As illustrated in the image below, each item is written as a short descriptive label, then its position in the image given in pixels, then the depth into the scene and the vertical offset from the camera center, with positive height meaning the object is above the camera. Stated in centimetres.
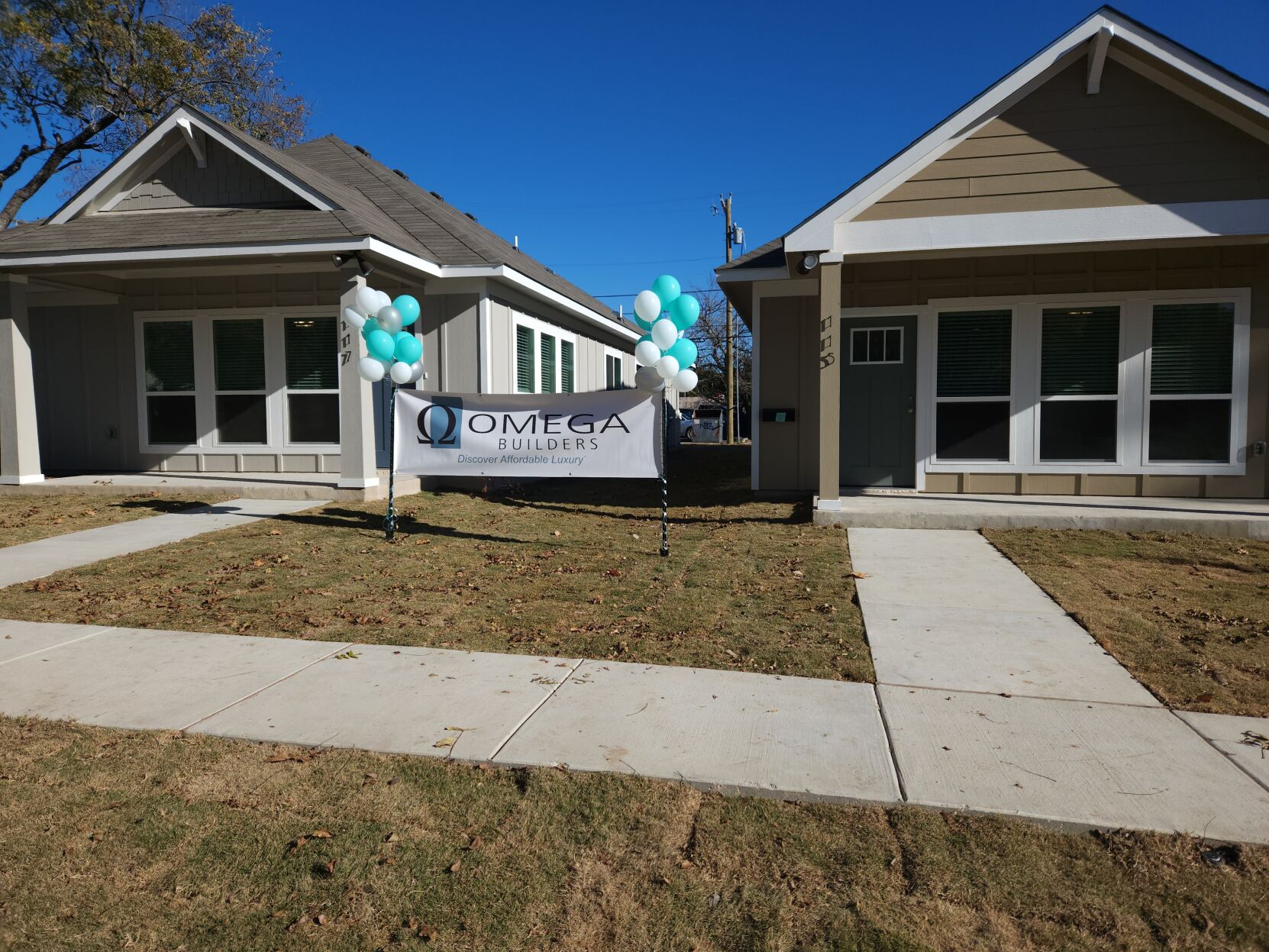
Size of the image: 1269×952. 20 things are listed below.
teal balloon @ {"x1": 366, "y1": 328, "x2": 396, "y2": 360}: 800 +85
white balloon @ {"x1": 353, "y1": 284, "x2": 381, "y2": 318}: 788 +125
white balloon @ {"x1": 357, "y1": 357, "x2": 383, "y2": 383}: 810 +62
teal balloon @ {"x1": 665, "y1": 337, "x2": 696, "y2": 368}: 738 +70
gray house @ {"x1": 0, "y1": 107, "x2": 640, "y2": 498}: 1024 +173
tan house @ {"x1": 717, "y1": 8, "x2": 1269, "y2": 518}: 798 +159
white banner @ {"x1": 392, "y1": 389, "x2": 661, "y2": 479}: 757 -3
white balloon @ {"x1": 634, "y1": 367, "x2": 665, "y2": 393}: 739 +45
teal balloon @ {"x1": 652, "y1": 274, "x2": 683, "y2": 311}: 709 +123
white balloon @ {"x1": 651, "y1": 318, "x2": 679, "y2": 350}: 718 +86
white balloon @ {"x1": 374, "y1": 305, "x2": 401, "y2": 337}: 809 +111
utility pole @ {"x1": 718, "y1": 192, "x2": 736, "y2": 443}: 3173 +196
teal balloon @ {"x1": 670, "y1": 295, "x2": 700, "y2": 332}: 713 +104
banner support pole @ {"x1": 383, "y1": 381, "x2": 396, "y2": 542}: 817 -42
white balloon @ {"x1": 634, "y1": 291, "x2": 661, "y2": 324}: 699 +107
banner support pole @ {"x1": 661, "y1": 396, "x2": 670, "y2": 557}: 735 -91
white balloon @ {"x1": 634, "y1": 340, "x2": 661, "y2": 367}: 729 +69
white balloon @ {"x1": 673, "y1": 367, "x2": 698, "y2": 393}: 731 +45
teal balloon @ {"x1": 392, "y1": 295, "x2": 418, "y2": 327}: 818 +124
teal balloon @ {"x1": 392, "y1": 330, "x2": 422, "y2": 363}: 816 +83
